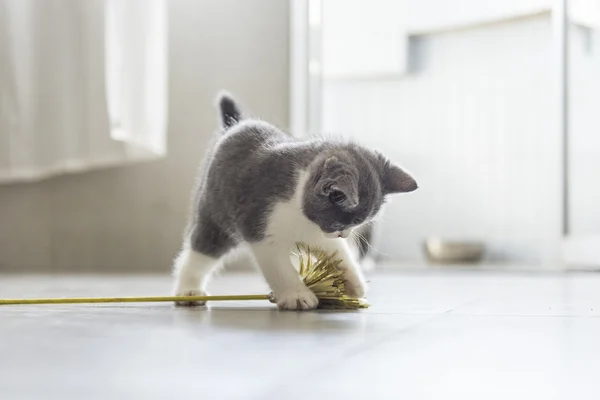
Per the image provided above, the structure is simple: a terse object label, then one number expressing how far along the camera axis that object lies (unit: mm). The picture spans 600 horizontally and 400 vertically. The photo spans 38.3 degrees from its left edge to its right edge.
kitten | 1422
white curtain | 3176
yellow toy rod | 1622
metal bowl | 4449
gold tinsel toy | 1541
